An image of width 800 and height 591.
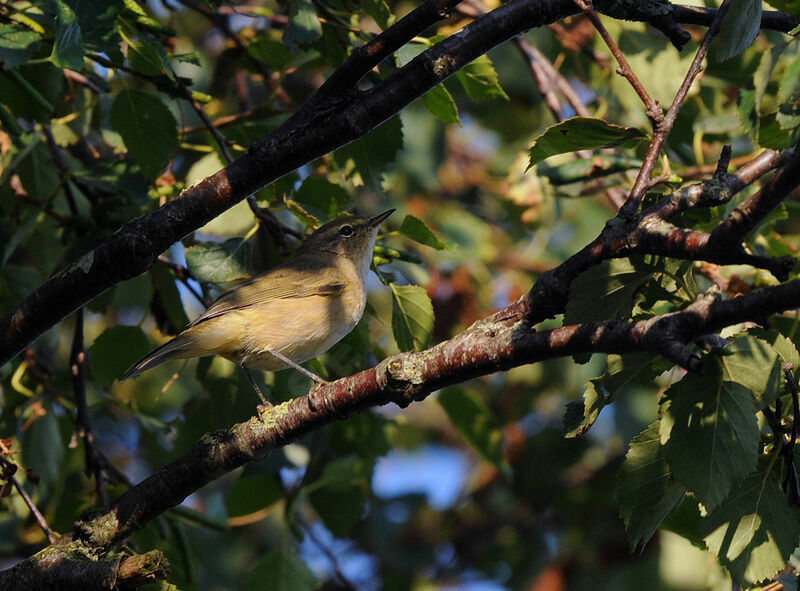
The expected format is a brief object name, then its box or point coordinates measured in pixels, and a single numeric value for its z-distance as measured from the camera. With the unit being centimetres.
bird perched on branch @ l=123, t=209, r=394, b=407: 752
